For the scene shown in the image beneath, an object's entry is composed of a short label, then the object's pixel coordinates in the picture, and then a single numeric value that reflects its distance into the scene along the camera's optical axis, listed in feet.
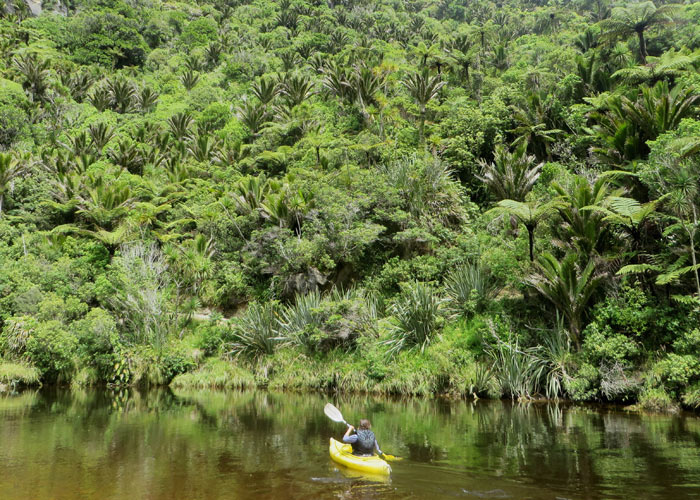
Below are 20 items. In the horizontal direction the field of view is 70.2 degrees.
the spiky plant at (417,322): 54.39
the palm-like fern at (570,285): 46.44
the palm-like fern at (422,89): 84.79
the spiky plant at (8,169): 85.27
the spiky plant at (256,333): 61.87
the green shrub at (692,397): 38.97
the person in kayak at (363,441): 26.96
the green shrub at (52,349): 60.95
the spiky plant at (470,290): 55.57
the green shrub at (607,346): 43.01
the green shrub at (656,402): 40.40
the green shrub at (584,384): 43.68
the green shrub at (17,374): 61.82
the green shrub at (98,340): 61.87
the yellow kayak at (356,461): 25.49
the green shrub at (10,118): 108.78
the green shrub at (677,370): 39.09
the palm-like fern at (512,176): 66.45
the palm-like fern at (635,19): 82.64
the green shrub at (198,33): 203.82
